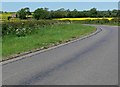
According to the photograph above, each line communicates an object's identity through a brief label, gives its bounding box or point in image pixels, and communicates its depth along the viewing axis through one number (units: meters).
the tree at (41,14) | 122.06
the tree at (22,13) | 108.13
